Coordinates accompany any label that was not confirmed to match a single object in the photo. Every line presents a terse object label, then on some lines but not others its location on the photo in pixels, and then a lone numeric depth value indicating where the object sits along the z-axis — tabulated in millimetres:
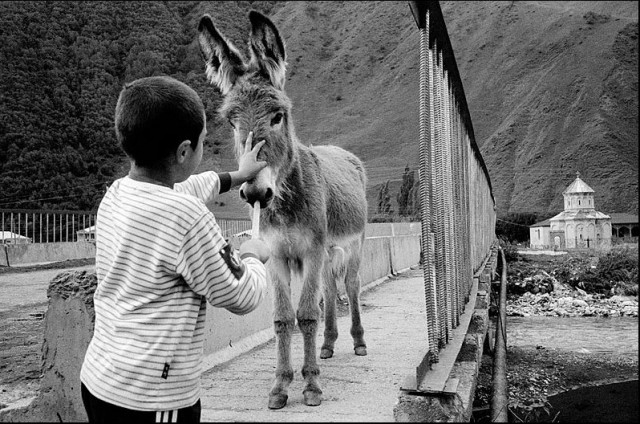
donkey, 3643
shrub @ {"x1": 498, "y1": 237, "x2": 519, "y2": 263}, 28594
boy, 2064
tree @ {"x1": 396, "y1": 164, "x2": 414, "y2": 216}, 39238
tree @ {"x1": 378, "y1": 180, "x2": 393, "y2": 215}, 40125
